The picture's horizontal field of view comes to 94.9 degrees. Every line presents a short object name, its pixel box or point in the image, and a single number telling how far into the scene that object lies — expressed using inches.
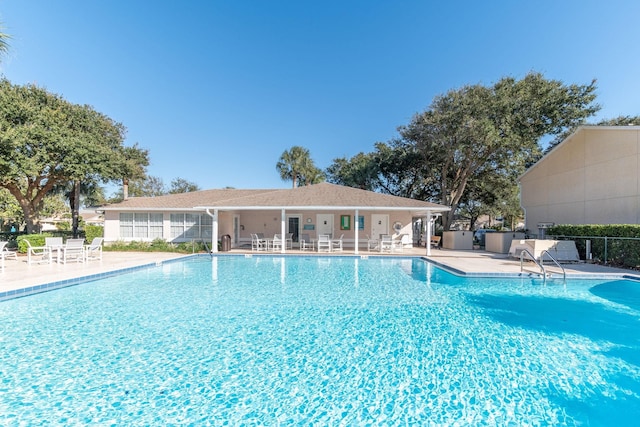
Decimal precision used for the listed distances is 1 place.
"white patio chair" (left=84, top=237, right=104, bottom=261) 477.8
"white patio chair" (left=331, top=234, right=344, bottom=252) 683.8
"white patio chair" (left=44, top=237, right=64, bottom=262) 439.8
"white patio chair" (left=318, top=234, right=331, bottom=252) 639.8
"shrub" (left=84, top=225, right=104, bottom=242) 729.6
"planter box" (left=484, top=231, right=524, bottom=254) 663.1
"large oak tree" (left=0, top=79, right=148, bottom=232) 573.9
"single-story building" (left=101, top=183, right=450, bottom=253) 612.7
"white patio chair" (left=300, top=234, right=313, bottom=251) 689.0
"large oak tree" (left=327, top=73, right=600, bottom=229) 802.8
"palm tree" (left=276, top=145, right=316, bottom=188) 1119.0
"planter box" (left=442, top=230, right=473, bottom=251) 759.1
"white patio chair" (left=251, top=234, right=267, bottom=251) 690.9
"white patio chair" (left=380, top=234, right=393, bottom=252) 655.2
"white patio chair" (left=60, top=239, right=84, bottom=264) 450.2
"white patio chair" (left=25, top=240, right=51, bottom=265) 437.3
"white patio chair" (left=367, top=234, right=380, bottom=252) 693.1
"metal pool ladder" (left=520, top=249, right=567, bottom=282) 381.4
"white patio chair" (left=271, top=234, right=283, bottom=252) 655.3
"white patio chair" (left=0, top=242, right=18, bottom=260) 378.8
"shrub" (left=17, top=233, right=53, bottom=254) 556.4
